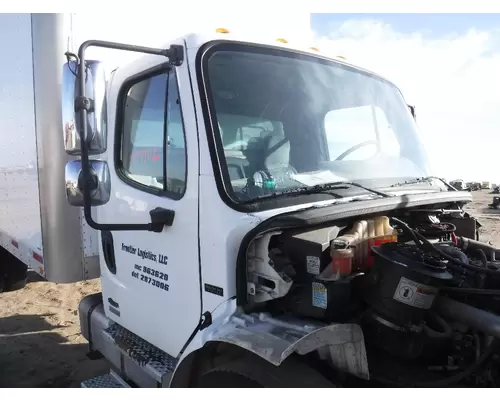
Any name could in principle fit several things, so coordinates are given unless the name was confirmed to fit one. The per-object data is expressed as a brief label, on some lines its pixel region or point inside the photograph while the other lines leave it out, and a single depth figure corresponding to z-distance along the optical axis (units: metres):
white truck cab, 2.07
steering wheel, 2.81
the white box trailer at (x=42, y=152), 3.64
